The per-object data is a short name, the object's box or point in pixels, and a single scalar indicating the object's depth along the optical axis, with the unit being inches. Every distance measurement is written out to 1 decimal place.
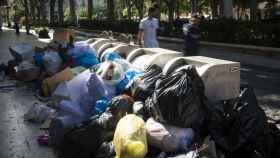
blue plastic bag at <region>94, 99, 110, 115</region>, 142.6
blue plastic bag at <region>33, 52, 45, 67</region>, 242.8
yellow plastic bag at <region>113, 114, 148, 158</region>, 110.7
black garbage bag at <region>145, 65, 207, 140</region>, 116.9
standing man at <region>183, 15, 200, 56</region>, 288.4
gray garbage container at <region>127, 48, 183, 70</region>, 161.2
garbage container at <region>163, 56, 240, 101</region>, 132.3
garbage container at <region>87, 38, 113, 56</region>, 256.5
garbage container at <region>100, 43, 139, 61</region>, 209.8
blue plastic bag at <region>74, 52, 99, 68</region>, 218.8
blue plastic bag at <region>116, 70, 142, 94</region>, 159.3
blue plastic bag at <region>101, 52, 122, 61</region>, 198.5
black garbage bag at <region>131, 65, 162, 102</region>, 140.1
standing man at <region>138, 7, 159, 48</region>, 247.7
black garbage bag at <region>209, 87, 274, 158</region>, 112.2
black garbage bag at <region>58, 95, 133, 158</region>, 126.2
